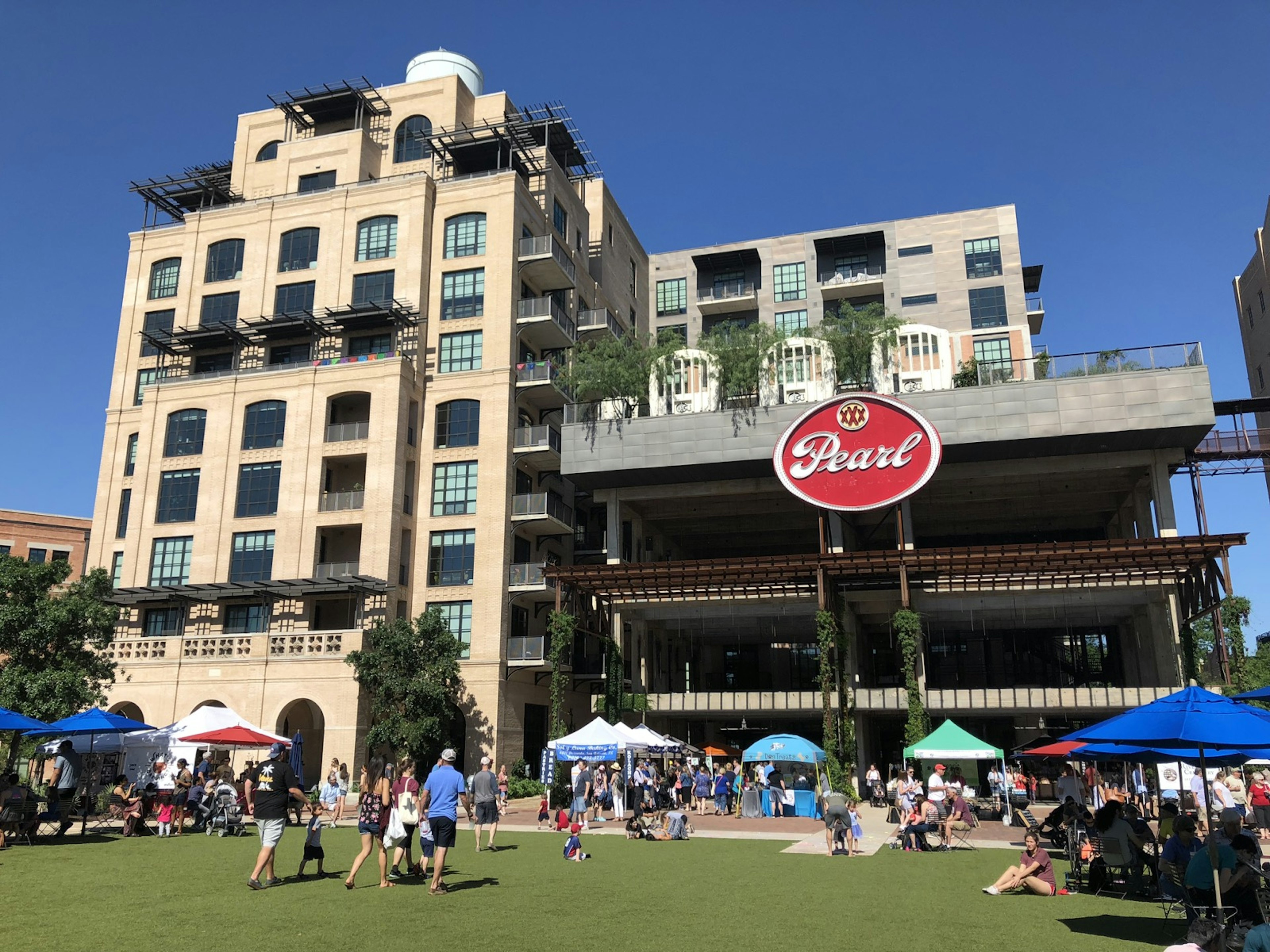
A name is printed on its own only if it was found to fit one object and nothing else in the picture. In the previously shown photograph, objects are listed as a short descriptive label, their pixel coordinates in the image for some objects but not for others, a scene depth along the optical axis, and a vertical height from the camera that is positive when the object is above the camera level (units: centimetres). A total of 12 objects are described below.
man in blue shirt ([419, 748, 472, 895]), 1395 -94
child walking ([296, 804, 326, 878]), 1526 -155
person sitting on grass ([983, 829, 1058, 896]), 1500 -214
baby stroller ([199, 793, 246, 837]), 2358 -187
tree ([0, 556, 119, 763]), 3152 +315
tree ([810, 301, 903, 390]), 4619 +1730
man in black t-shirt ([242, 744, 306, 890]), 1351 -88
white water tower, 6112 +3959
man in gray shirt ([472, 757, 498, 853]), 1930 -117
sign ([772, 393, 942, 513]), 4247 +1152
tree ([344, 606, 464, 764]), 3947 +212
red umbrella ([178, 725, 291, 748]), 2697 -5
